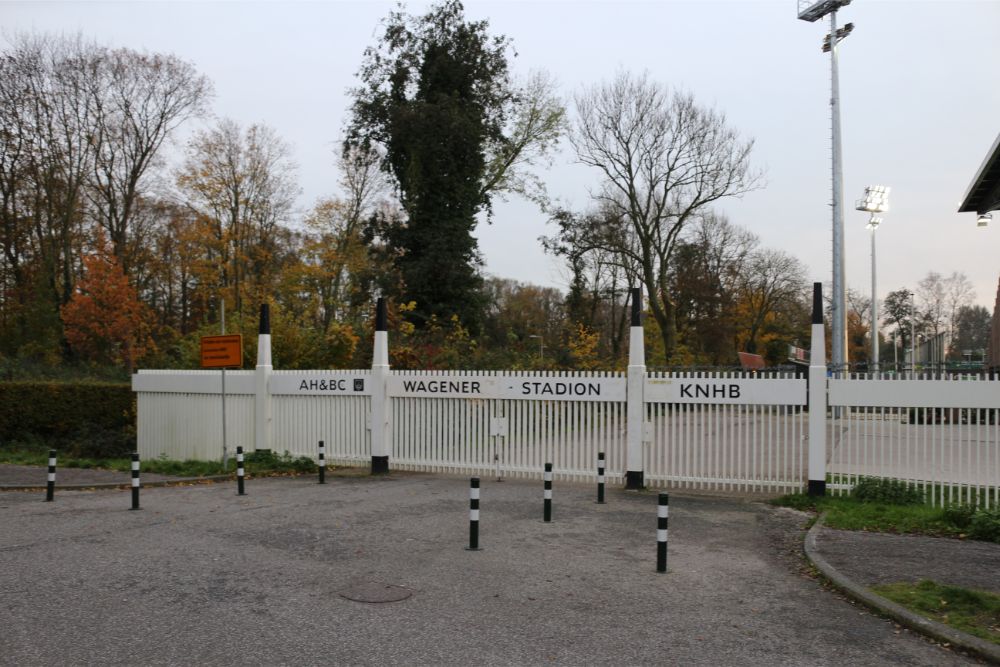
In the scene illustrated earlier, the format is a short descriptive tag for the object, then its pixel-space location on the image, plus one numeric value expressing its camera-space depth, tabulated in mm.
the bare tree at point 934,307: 72812
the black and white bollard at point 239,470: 13025
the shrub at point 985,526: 9719
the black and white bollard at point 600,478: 12516
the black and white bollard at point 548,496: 10390
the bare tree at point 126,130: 38781
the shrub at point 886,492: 11836
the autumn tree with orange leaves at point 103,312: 36906
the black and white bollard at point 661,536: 8141
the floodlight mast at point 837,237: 31219
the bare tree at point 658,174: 40500
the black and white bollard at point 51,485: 12727
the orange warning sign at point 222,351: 15833
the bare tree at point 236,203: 42281
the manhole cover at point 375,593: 7223
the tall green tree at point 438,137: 34688
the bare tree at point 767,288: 61781
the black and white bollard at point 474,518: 9023
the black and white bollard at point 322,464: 14150
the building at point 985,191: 21562
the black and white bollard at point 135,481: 11875
